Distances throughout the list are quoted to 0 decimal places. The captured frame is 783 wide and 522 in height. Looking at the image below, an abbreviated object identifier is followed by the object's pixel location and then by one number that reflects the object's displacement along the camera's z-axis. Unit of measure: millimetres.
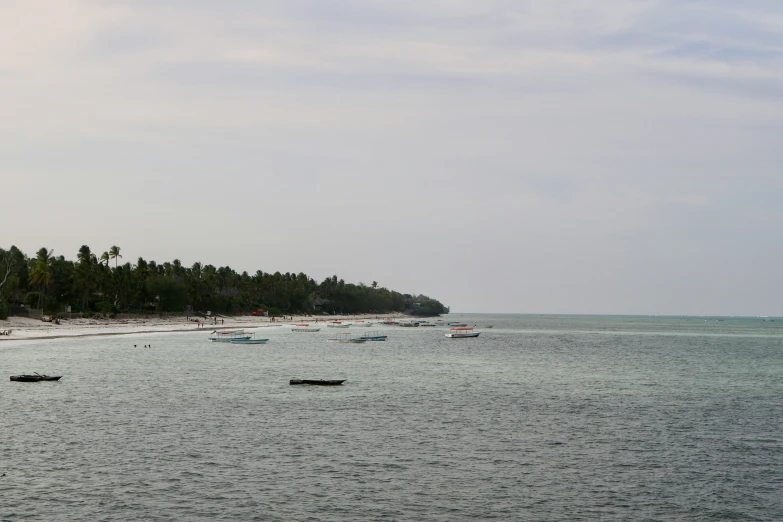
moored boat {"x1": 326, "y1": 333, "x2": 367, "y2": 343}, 154762
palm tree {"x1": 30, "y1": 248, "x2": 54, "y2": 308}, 164375
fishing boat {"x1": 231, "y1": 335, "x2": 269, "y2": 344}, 142375
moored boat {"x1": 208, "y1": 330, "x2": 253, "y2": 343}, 146000
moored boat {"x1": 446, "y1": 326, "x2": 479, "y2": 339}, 188050
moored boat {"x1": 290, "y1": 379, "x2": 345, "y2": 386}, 68812
